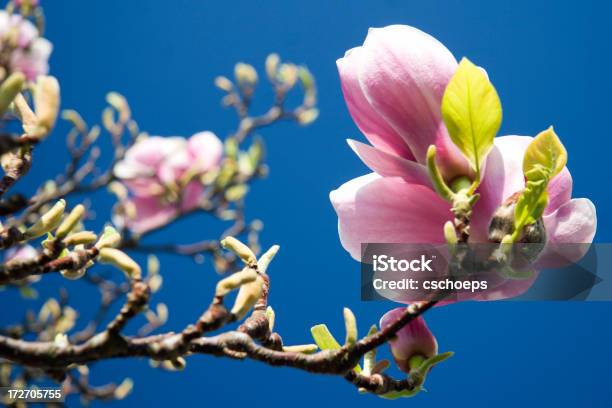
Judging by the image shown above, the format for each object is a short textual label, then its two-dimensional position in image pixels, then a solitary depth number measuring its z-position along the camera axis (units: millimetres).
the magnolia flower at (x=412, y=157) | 1127
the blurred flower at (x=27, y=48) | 2930
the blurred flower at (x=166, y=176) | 2925
